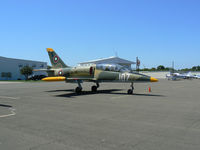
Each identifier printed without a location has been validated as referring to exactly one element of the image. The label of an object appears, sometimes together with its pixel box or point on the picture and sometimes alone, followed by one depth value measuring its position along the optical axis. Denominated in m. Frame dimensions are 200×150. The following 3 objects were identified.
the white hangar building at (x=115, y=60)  92.29
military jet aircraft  16.64
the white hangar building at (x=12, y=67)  68.00
